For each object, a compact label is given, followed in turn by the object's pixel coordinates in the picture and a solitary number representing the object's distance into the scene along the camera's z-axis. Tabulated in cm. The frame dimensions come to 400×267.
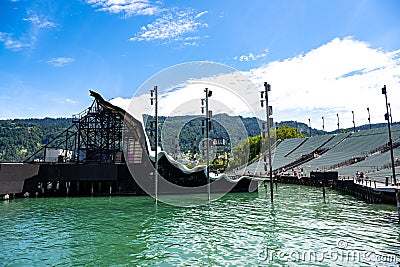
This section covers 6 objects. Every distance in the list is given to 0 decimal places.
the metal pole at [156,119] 3117
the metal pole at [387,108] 2889
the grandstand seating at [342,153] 5584
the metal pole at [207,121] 2771
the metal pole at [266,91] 2963
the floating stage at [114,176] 3641
